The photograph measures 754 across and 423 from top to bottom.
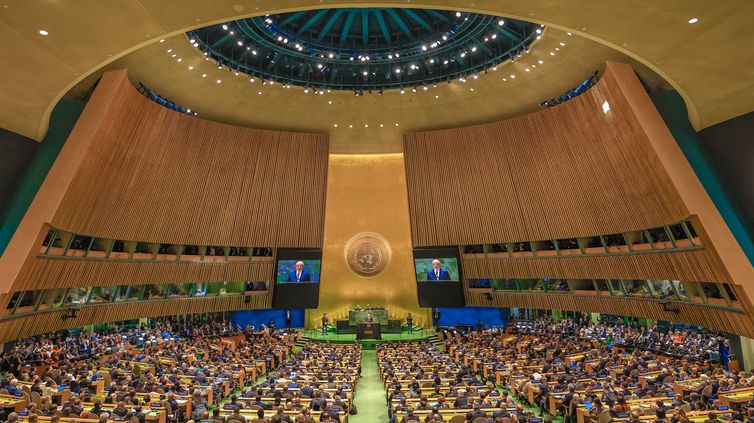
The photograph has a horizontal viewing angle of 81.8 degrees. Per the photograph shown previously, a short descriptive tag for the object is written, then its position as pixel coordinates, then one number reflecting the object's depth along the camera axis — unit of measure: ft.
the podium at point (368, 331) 75.20
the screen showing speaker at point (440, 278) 75.72
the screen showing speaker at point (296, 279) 76.43
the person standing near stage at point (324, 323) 81.13
